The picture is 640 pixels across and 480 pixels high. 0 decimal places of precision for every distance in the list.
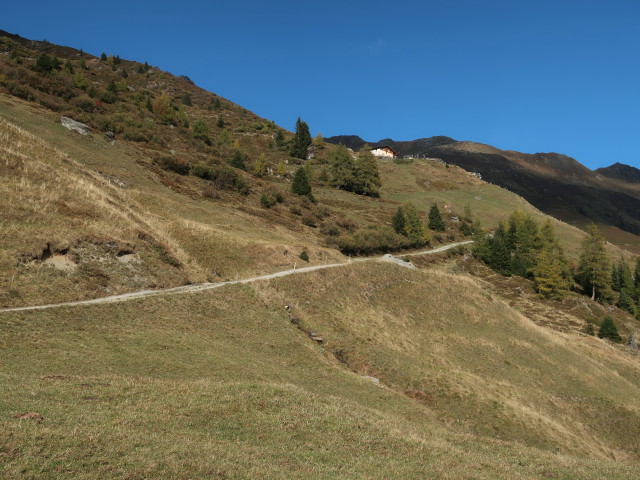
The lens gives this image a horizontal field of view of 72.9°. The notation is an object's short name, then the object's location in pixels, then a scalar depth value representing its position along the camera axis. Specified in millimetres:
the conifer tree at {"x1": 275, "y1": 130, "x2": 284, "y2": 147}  161738
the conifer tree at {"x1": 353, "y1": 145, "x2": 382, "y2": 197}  126875
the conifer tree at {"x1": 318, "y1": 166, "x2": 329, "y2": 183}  134250
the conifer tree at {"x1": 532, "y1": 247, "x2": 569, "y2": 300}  83875
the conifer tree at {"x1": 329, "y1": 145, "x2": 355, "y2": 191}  126500
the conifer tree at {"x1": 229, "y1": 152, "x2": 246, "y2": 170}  106356
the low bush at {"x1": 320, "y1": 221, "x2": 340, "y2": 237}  78812
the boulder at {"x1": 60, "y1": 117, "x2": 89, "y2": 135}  73631
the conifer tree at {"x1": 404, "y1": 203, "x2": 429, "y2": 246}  95312
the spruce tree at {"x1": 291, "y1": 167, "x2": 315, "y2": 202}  99438
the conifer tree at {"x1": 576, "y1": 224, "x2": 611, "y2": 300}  90938
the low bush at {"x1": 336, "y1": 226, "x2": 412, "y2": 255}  76500
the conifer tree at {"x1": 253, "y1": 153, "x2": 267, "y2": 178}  113500
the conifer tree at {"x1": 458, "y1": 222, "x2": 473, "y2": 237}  116938
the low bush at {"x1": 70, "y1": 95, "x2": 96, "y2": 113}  93662
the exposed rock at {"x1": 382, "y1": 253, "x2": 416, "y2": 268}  62947
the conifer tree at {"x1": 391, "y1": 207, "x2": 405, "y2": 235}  95938
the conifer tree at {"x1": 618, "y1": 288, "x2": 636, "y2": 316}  89375
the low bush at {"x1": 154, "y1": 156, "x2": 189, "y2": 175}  76475
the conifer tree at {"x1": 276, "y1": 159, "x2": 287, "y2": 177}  122375
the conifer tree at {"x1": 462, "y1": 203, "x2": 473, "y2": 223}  125612
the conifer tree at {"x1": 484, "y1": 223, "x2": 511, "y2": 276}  97375
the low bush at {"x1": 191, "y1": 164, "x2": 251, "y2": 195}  81000
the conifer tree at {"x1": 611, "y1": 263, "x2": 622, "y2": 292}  101062
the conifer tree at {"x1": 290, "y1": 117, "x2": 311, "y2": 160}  154750
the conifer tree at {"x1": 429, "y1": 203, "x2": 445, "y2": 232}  113312
